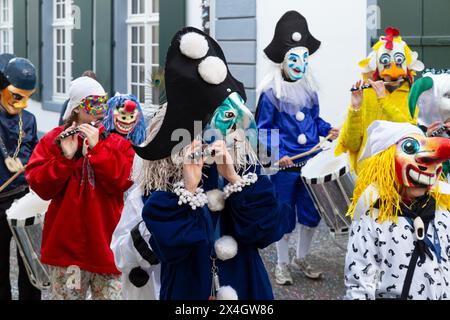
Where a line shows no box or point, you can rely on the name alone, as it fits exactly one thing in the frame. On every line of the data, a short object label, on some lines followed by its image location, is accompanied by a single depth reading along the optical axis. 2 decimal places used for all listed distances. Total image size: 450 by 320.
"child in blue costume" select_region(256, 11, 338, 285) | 5.47
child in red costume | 3.73
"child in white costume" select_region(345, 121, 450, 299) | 2.79
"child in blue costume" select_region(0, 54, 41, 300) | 4.44
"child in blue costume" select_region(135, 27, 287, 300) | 2.71
